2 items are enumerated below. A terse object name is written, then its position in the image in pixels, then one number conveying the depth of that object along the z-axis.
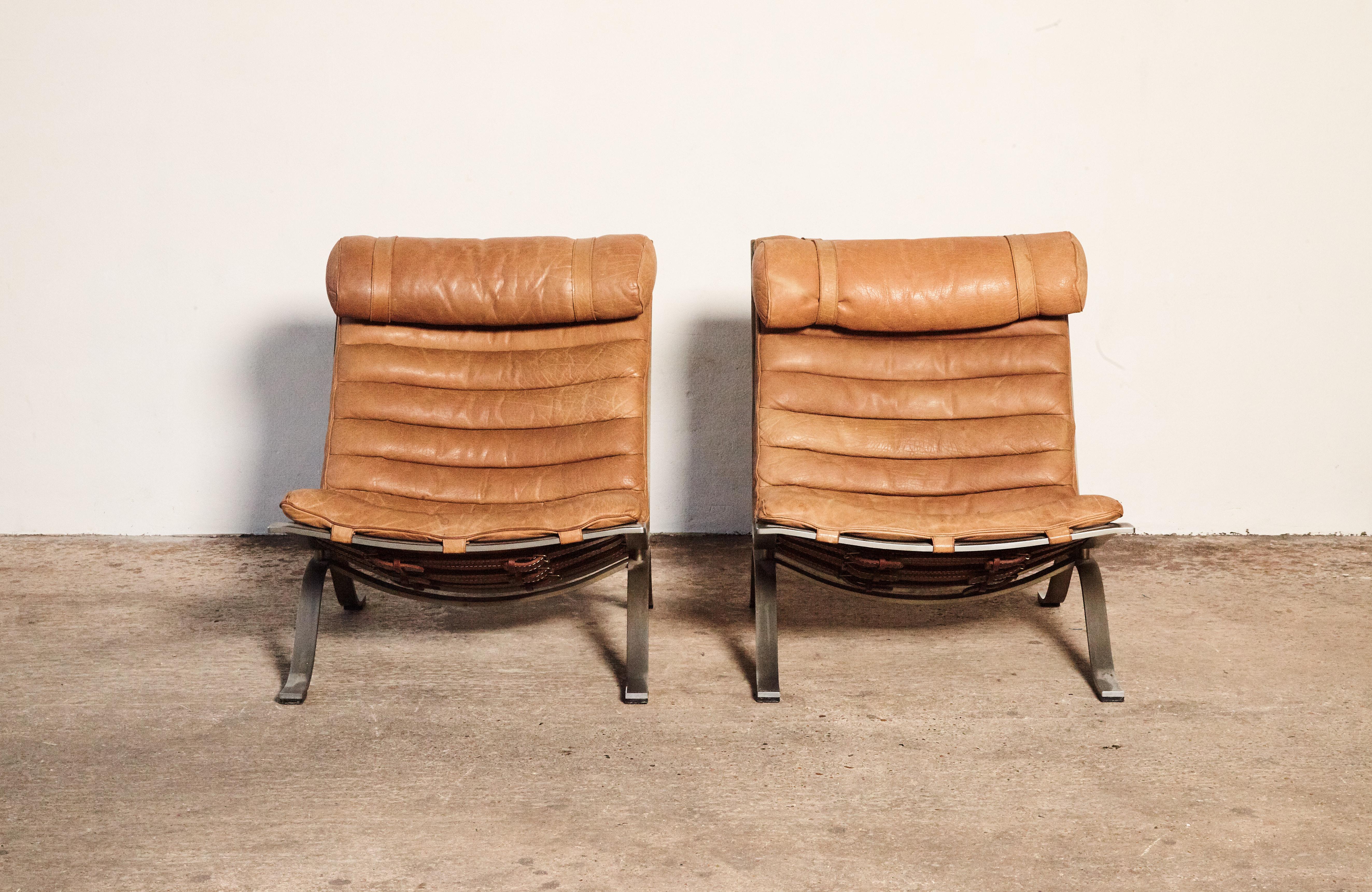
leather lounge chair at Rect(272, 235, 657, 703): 2.53
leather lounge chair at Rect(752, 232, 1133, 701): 2.54
